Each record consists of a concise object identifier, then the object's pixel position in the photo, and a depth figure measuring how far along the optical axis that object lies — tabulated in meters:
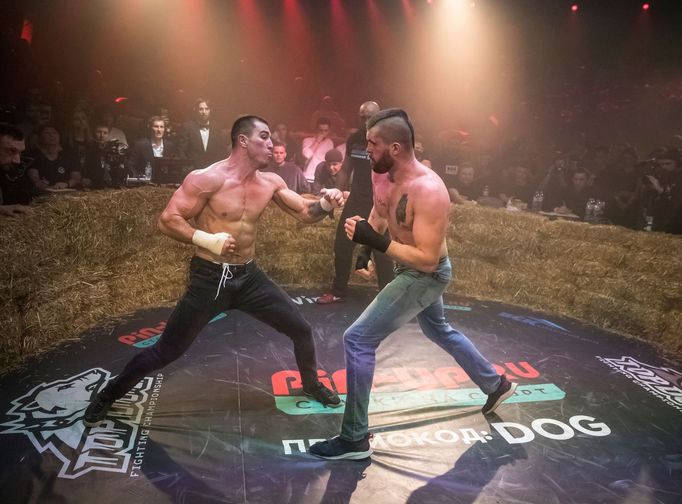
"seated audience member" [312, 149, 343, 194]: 6.75
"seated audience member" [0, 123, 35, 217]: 4.45
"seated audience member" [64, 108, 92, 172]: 6.73
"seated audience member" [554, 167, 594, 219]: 7.19
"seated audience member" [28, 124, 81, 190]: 5.52
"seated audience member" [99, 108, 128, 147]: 6.93
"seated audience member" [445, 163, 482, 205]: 7.27
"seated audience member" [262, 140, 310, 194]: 6.56
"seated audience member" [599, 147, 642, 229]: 6.64
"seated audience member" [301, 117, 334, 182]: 8.05
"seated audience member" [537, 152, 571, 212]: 7.37
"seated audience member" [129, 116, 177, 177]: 6.42
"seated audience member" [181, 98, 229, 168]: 6.68
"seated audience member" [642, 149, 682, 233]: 6.26
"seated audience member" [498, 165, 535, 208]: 7.48
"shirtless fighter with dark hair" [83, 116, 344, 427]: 2.73
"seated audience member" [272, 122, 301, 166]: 7.81
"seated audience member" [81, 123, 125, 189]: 5.94
